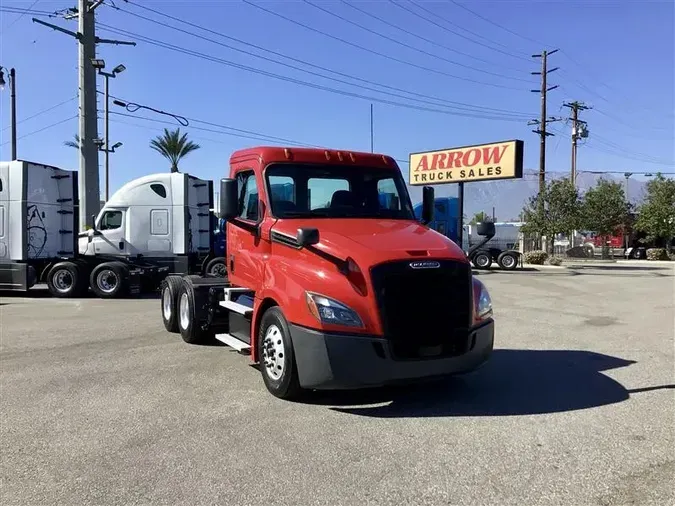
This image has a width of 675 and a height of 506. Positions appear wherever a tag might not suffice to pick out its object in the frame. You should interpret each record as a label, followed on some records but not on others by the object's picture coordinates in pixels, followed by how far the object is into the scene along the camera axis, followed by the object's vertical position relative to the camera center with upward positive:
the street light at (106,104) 23.28 +6.64
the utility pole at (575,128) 54.91 +10.33
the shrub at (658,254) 45.84 -1.27
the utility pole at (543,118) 42.28 +8.71
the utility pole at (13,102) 31.34 +7.01
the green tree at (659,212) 45.19 +2.06
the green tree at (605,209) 43.56 +2.16
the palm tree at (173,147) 41.12 +6.11
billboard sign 29.97 +3.94
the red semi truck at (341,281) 5.30 -0.44
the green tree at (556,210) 36.09 +1.64
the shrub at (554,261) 35.25 -1.45
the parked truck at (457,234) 29.12 +0.10
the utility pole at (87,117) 22.95 +4.54
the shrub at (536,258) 35.69 -1.29
